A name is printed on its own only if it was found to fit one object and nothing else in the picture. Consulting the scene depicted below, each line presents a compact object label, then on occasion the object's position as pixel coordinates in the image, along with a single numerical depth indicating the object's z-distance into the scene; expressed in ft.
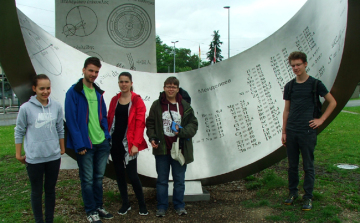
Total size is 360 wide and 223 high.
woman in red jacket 10.15
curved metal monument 11.85
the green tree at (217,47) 171.58
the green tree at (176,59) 149.63
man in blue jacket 9.43
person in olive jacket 10.53
